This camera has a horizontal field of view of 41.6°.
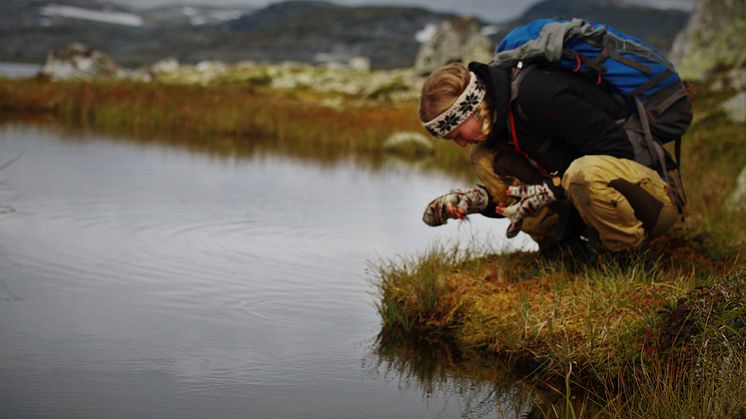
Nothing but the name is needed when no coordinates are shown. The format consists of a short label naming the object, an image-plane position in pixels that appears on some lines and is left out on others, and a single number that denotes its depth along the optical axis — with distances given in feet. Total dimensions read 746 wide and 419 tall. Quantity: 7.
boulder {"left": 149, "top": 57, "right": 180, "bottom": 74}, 132.05
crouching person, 14.58
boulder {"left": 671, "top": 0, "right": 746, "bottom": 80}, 50.72
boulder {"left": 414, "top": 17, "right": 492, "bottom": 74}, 132.57
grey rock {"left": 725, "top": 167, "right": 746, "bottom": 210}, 24.79
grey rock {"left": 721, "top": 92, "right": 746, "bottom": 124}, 38.27
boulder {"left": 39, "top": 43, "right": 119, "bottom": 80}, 111.65
